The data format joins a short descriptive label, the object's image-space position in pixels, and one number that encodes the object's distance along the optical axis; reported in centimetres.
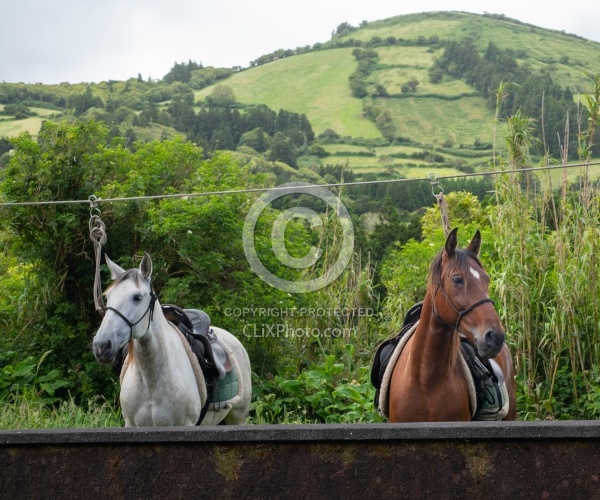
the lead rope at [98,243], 531
